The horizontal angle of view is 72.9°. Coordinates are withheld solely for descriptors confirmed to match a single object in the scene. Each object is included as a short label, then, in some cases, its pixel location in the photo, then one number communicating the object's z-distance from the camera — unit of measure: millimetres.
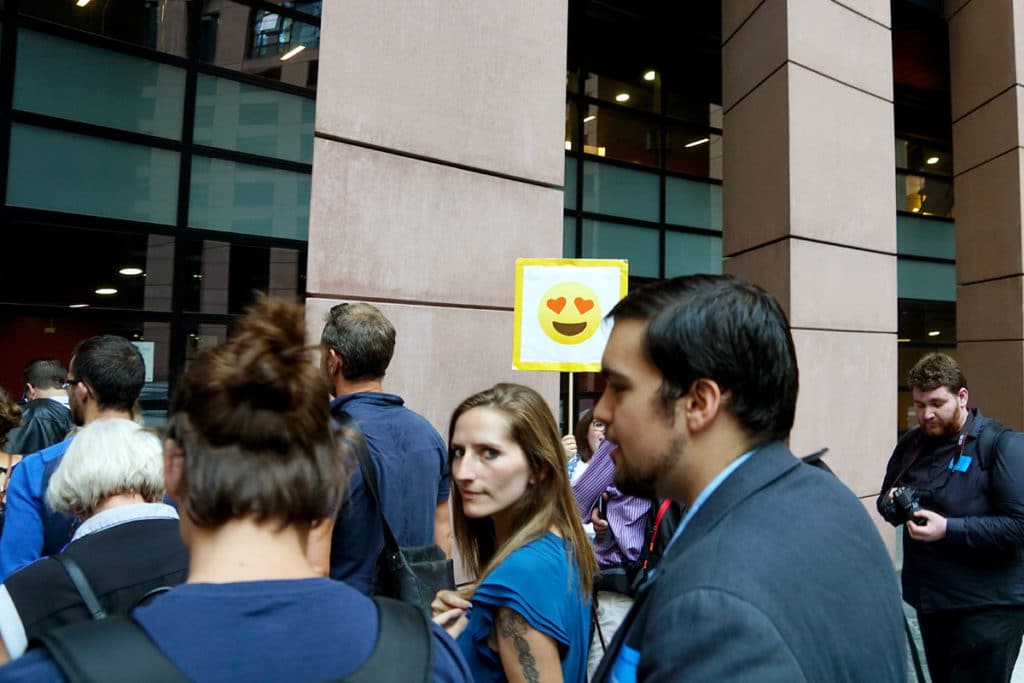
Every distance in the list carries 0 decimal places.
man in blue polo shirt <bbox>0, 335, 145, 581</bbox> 2629
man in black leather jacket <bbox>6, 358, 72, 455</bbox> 4992
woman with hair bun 952
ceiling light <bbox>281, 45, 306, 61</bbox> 8859
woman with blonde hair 1897
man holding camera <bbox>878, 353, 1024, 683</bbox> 3457
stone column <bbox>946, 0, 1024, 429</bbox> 7832
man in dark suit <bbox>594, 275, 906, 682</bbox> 1033
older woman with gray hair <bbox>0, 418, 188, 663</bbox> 1783
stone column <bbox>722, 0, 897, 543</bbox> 6191
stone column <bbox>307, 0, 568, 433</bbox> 4250
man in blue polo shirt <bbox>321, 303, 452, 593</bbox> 2951
